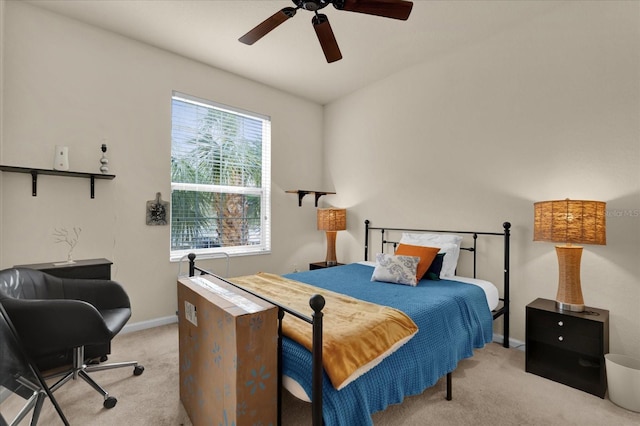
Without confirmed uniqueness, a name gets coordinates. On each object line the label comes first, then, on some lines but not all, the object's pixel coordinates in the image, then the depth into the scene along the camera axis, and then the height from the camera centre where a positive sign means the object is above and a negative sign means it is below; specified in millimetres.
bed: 1276 -721
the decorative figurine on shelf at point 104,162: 2799 +424
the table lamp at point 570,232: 2053 -145
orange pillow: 2697 -407
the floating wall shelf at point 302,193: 4199 +230
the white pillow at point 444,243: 2873 -338
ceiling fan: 1743 +1172
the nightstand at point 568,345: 2029 -937
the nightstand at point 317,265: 4020 -740
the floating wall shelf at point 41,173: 2402 +289
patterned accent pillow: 2537 -507
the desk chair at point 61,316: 1681 -639
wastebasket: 1833 -1059
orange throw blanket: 1315 -591
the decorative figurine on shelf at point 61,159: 2576 +409
